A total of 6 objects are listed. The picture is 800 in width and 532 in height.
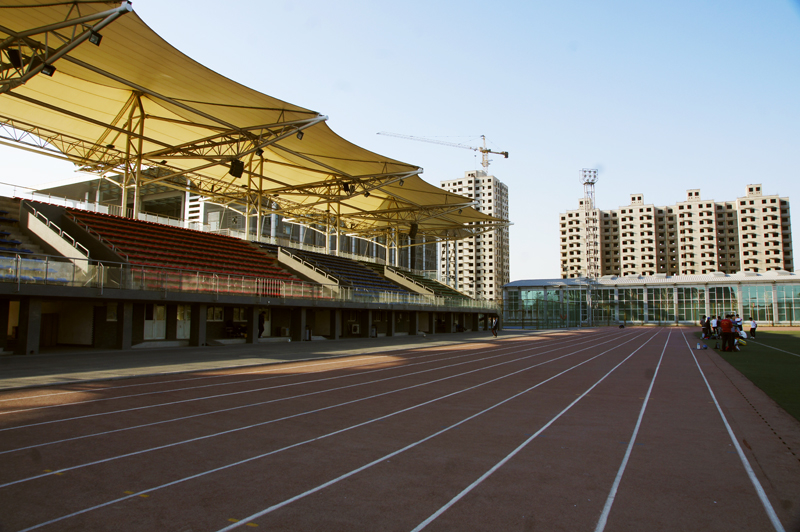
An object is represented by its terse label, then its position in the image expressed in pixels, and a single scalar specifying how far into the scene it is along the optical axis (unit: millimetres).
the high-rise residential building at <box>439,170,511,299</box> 157375
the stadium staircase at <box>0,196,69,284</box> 15672
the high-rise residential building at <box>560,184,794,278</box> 119250
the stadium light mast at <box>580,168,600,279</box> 90525
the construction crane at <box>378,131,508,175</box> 174750
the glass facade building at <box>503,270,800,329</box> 69875
